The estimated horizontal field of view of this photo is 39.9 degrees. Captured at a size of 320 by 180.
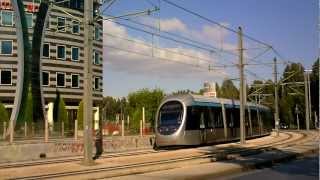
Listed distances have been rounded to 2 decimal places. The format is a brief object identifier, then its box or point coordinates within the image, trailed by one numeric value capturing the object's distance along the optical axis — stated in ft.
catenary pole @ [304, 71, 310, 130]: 173.25
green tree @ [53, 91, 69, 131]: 134.59
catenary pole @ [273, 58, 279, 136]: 143.72
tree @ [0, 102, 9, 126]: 114.86
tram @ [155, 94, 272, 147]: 82.46
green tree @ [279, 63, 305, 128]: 238.81
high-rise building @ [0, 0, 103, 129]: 137.76
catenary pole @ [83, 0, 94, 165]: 59.25
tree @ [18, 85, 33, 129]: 113.71
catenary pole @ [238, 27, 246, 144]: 97.46
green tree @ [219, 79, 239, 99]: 311.29
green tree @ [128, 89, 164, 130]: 216.03
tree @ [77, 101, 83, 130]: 136.60
